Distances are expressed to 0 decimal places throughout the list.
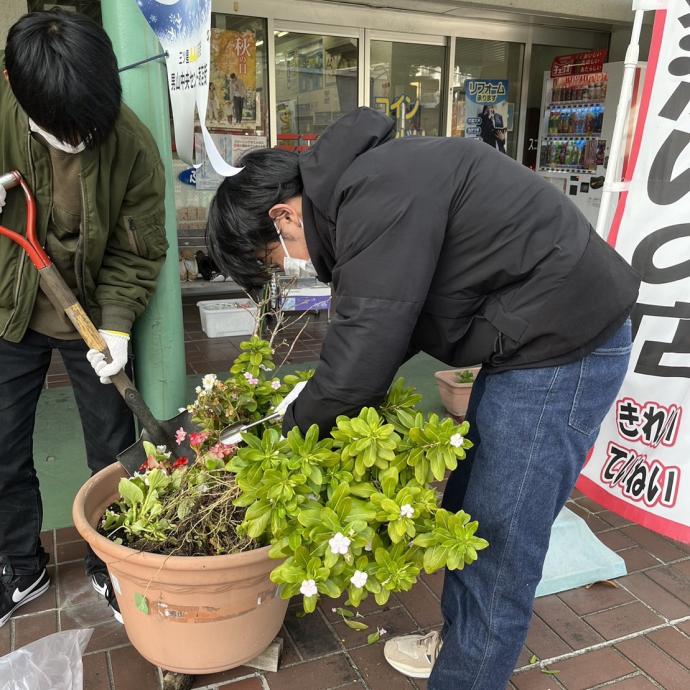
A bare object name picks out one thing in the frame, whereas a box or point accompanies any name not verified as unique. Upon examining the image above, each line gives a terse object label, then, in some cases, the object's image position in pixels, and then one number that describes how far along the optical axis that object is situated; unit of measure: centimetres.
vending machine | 712
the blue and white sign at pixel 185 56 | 203
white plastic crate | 562
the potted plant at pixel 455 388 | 397
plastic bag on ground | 193
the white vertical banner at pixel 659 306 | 241
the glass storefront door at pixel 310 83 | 686
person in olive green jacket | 164
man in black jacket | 139
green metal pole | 212
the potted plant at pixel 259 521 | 145
